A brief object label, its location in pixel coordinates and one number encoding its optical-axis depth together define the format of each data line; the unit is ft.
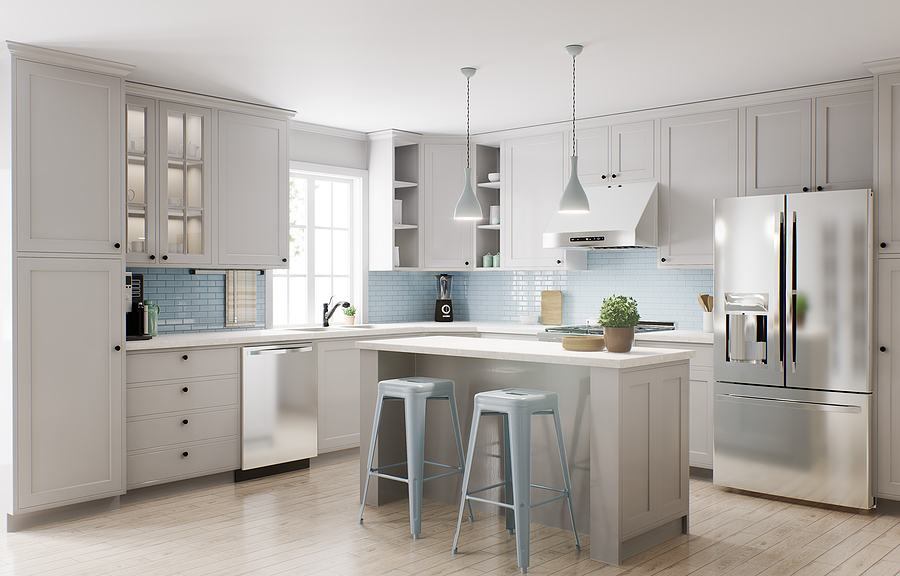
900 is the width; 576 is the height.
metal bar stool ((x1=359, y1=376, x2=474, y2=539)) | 11.96
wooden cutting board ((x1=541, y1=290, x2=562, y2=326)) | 19.93
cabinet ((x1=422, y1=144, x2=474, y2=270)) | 20.29
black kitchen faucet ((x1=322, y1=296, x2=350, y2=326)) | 18.57
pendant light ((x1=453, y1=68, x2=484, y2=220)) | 13.56
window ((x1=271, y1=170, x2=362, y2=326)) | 19.03
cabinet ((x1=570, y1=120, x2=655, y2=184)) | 17.22
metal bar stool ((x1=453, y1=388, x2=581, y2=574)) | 10.48
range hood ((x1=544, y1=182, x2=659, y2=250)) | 16.56
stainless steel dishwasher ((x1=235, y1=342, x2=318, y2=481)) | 15.55
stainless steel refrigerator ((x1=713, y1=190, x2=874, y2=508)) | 13.35
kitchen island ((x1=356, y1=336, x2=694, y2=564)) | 10.69
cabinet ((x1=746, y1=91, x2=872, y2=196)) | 14.60
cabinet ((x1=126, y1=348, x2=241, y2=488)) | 13.97
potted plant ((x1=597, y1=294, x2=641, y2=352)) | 11.28
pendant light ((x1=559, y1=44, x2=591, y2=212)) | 12.25
